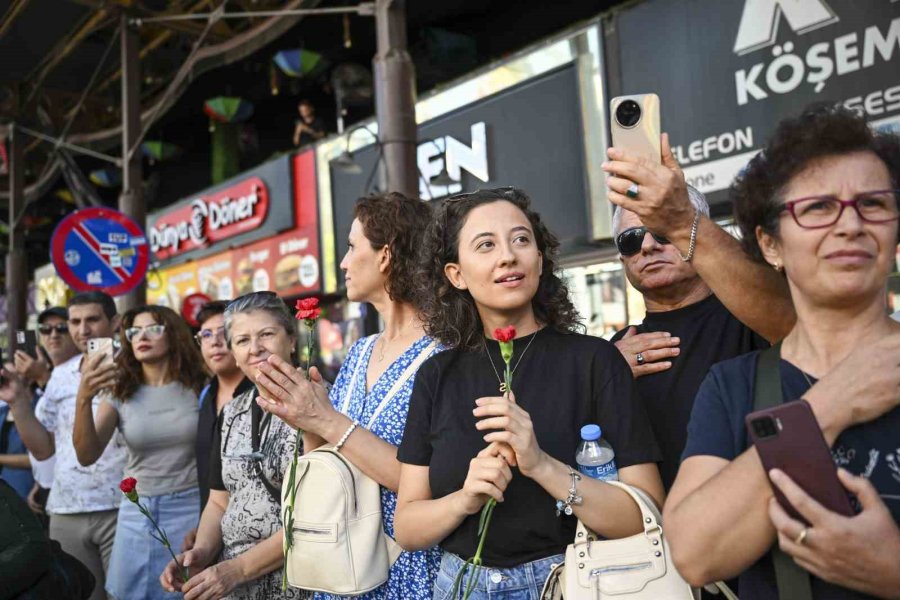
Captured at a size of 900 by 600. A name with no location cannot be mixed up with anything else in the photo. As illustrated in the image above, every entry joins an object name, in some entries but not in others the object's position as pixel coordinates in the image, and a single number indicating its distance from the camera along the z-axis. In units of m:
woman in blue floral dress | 2.21
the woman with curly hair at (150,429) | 3.60
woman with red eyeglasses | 1.23
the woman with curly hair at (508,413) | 1.63
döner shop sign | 11.37
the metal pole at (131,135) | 8.45
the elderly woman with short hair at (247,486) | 2.58
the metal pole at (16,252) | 13.10
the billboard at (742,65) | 5.09
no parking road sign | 6.49
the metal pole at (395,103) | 5.10
